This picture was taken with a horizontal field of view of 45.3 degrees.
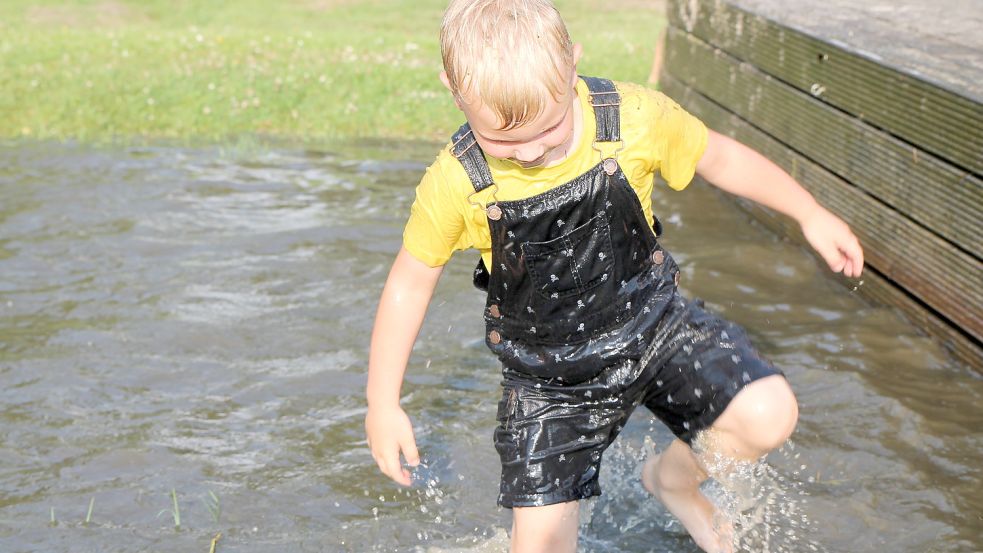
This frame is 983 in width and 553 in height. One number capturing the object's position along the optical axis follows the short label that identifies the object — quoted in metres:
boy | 3.11
